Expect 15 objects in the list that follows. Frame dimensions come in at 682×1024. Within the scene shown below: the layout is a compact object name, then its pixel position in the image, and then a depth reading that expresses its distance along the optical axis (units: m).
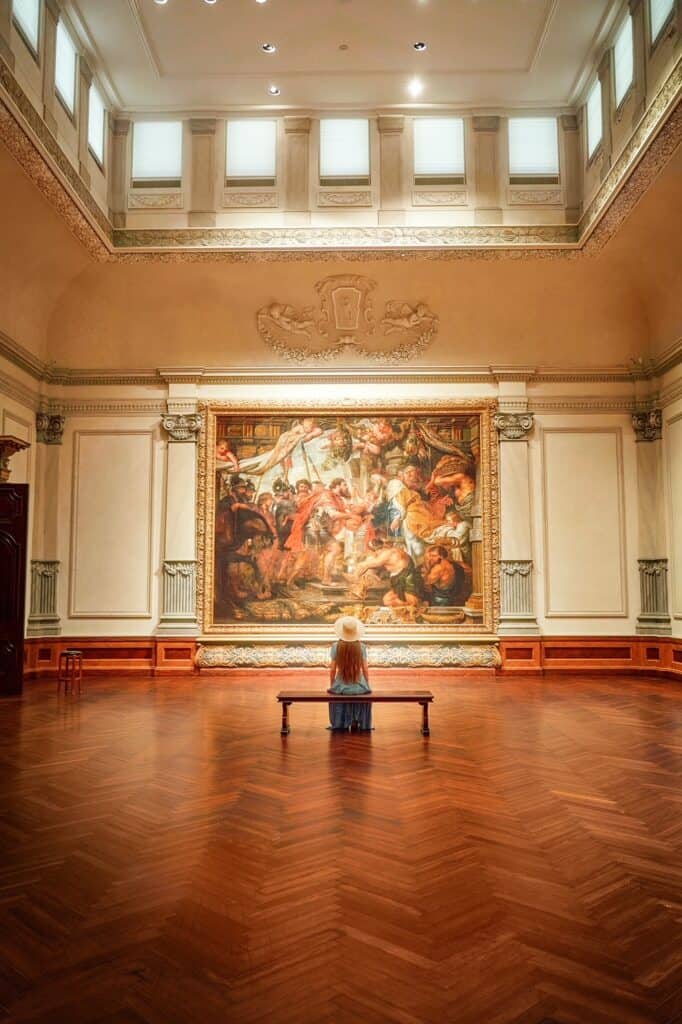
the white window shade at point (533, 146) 12.31
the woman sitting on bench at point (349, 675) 7.56
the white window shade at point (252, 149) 12.29
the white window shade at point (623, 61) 10.11
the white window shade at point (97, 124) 11.54
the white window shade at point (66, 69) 10.32
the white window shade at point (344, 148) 12.24
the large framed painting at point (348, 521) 13.09
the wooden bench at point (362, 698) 7.26
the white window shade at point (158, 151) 12.37
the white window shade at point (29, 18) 9.07
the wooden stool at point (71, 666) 10.96
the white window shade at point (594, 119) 11.36
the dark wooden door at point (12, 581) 10.52
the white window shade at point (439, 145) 12.28
